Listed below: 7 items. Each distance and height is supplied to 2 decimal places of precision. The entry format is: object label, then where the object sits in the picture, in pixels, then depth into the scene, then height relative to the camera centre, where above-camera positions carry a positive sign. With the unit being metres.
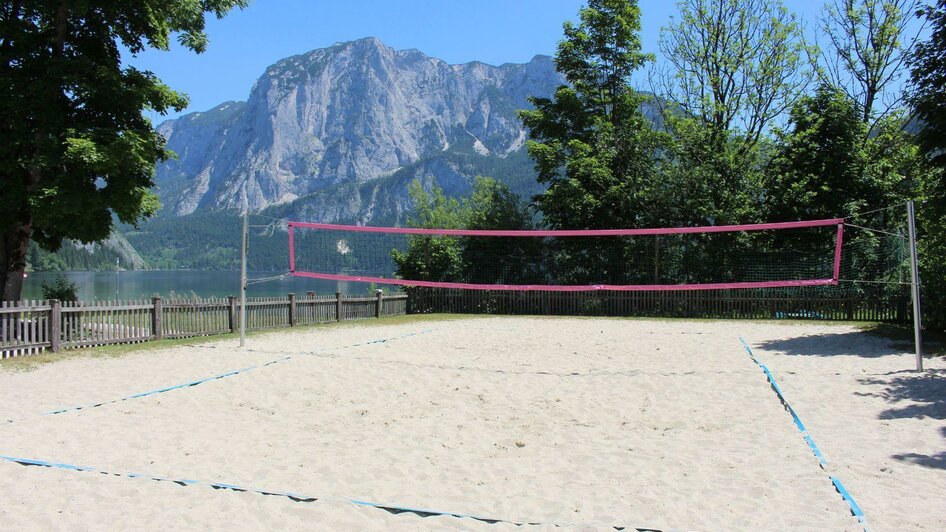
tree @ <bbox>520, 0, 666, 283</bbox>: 23.38 +5.19
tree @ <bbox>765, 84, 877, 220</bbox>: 20.66 +3.70
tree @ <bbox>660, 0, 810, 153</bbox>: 24.53 +8.29
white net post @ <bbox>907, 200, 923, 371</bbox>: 8.26 -0.24
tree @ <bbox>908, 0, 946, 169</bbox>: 10.95 +3.28
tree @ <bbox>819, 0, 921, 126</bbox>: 22.89 +8.34
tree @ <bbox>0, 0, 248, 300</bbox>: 12.12 +3.33
